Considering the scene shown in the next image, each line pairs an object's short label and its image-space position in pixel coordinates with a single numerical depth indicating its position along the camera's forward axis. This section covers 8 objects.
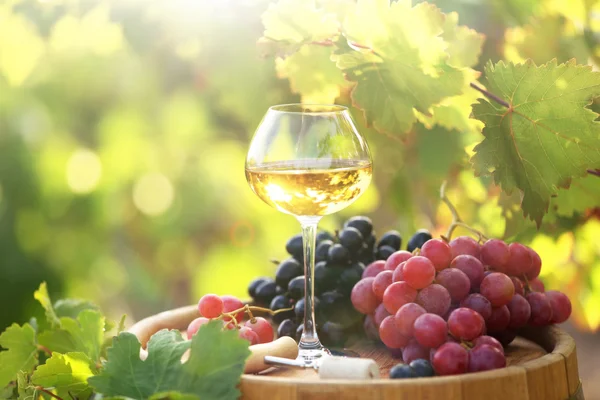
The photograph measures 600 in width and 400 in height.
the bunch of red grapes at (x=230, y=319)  1.17
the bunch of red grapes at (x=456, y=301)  1.10
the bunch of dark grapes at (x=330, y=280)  1.23
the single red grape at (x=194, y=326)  1.17
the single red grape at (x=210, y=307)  1.20
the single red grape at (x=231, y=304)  1.22
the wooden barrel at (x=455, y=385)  1.03
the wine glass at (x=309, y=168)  1.15
